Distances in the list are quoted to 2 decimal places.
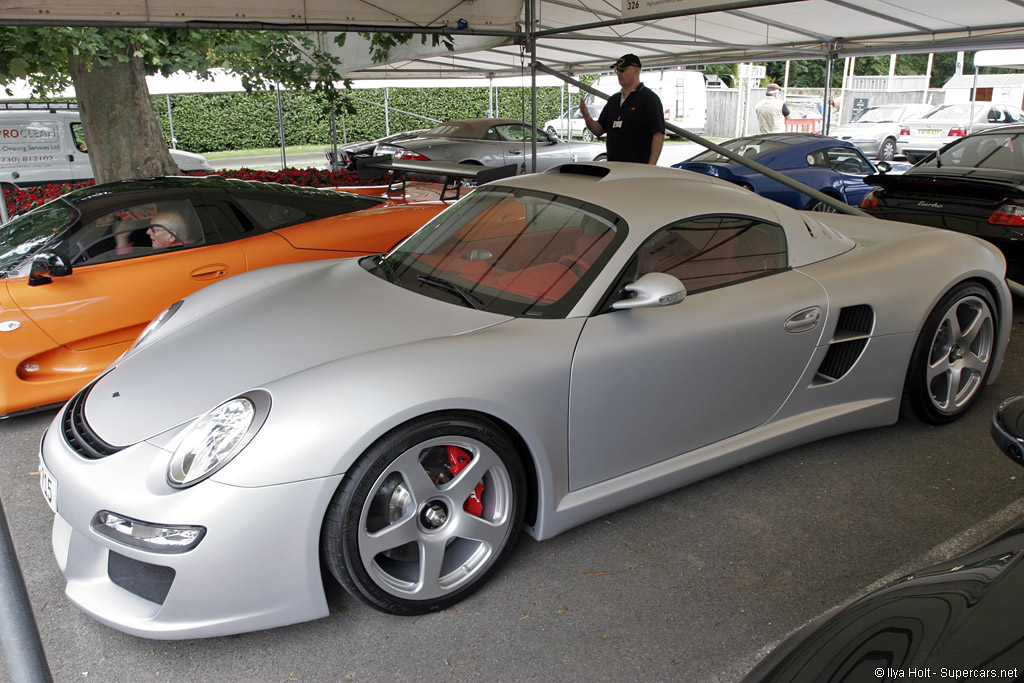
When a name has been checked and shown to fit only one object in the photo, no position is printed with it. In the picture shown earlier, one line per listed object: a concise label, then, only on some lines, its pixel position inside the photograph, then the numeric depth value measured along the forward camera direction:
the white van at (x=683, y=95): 27.98
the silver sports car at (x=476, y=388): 2.09
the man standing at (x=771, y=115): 25.03
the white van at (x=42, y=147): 12.95
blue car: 9.12
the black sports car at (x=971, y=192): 5.39
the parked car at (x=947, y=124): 18.14
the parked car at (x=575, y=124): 25.64
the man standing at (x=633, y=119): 5.62
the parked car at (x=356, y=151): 13.64
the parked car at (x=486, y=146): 12.41
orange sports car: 3.78
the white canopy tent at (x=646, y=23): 5.29
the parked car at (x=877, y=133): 18.81
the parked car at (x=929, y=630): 1.21
